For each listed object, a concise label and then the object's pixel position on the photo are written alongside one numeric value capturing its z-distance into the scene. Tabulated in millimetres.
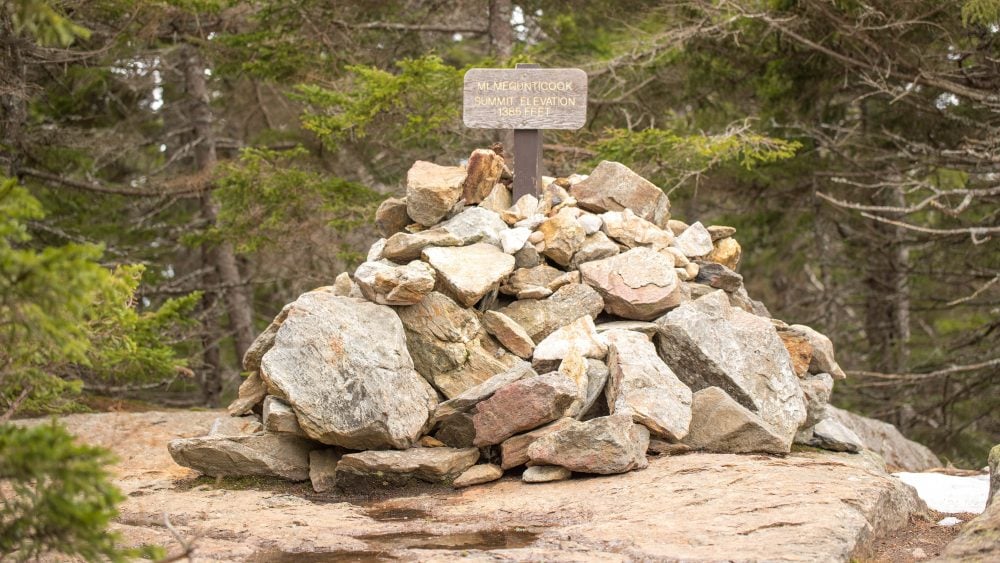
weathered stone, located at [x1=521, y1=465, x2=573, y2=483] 7168
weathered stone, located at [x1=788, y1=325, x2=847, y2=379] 9125
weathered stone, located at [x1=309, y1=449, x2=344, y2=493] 7665
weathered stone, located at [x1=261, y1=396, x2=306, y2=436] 7617
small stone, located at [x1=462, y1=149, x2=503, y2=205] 9414
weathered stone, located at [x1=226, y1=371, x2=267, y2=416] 8617
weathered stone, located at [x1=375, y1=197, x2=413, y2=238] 9414
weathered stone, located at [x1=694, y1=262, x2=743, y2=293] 9359
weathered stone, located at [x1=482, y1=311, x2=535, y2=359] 8273
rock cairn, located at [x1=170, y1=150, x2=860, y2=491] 7473
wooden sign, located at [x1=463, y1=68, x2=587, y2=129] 9688
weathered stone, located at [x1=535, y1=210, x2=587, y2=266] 8828
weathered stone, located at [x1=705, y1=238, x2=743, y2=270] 9898
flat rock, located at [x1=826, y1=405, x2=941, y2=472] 11102
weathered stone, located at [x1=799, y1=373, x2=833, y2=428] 8539
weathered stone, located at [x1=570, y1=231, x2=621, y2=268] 8914
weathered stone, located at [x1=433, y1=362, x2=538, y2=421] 7559
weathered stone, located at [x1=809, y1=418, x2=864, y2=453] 8508
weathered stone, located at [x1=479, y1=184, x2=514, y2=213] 9539
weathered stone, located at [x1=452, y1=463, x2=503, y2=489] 7438
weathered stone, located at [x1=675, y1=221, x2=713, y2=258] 9594
